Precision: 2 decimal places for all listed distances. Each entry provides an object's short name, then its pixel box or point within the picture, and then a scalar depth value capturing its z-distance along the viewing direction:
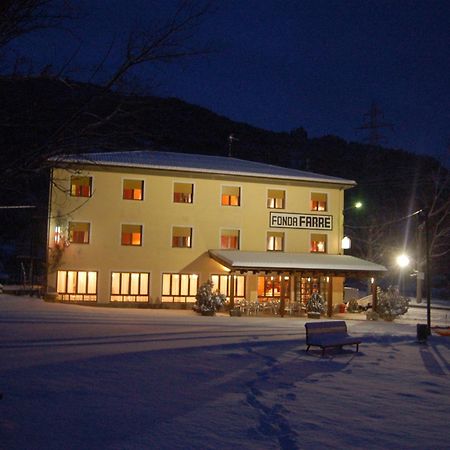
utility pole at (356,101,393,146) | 44.69
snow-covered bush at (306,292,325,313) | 26.25
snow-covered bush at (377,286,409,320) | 26.48
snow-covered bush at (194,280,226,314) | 25.11
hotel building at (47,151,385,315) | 27.23
